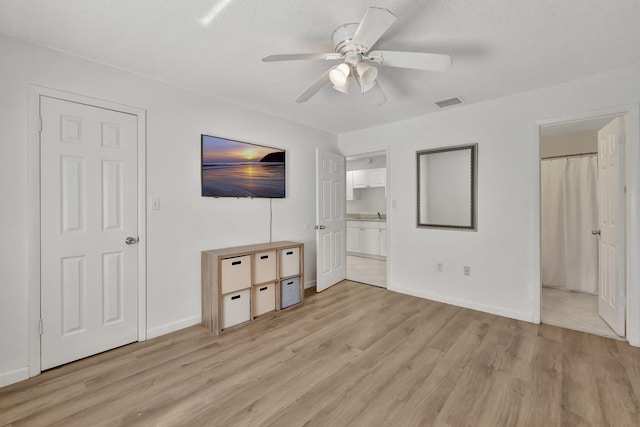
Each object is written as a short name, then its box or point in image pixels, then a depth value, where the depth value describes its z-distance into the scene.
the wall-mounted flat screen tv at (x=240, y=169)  2.97
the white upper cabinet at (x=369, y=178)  6.29
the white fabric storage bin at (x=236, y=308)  2.75
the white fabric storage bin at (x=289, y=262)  3.31
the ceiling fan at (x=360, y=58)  1.68
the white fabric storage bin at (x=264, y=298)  3.03
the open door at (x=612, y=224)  2.49
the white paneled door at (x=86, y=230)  2.07
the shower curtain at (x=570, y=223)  3.71
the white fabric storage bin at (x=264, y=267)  3.03
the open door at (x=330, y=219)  3.92
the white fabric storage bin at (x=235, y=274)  2.73
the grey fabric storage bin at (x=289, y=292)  3.28
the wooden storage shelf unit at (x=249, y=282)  2.71
